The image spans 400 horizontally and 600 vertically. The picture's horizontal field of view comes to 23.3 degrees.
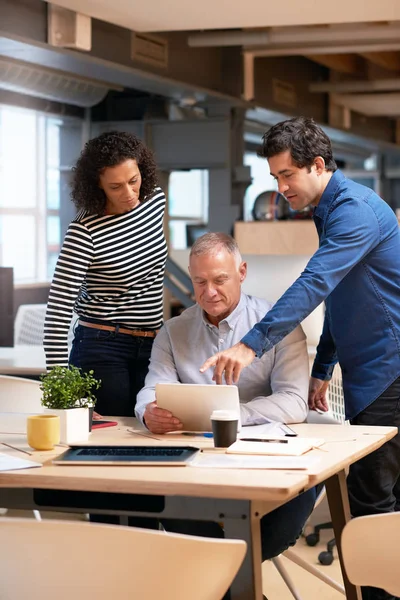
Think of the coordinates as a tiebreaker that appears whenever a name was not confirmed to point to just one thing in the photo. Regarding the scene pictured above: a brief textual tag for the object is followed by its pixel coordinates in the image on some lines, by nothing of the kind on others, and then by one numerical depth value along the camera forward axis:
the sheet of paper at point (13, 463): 2.29
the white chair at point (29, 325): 6.84
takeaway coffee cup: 2.50
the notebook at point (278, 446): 2.39
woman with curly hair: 3.31
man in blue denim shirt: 2.83
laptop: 2.30
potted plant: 2.62
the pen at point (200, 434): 2.71
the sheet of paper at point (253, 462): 2.24
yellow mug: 2.52
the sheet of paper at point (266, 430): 2.68
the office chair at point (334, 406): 4.55
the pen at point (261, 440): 2.53
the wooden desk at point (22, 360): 4.63
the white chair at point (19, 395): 3.43
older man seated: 2.84
